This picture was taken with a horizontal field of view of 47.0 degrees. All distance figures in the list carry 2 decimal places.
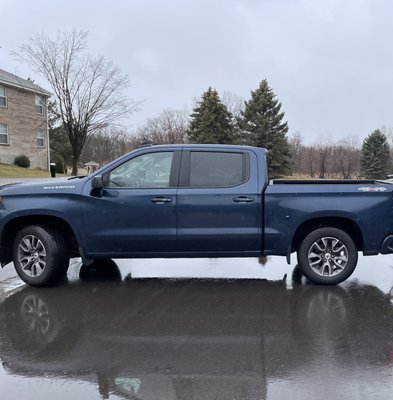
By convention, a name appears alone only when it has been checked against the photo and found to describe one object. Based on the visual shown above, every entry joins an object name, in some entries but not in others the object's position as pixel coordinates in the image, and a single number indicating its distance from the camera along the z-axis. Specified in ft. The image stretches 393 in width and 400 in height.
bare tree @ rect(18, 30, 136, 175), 100.89
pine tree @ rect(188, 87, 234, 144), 156.36
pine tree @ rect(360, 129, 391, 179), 166.40
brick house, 115.85
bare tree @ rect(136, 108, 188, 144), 207.54
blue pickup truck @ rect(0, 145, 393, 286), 19.22
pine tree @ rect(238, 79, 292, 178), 150.00
